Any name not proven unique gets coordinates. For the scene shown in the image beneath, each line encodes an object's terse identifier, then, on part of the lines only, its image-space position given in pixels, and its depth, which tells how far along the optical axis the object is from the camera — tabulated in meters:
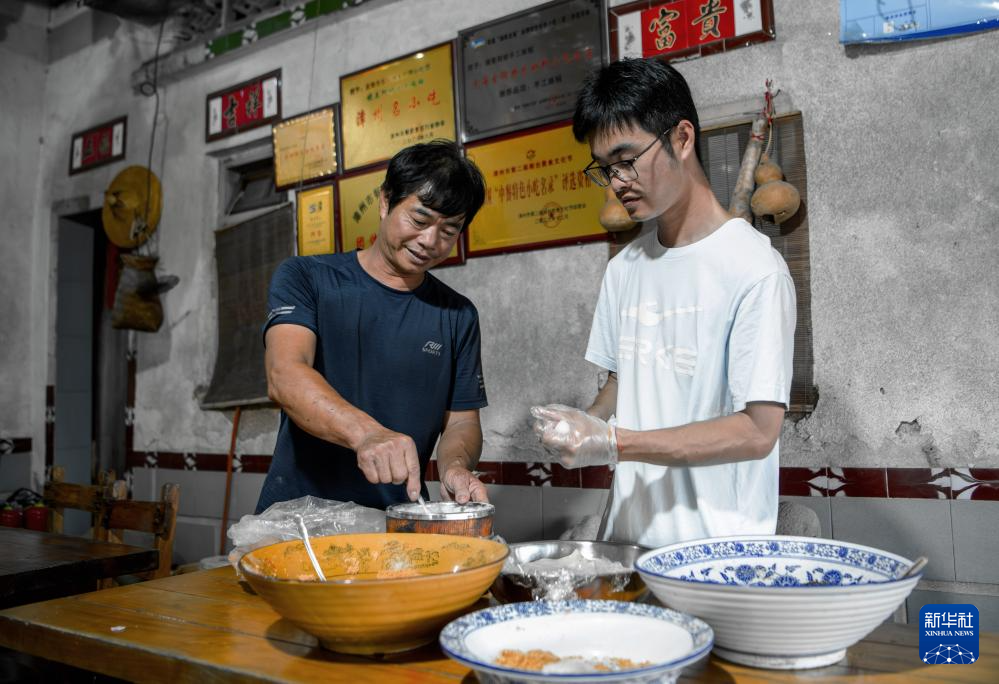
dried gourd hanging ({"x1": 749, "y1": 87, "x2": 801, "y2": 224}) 2.55
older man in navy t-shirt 1.99
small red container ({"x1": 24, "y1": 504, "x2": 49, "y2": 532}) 4.44
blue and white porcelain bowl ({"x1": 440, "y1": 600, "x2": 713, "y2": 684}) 0.88
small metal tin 1.35
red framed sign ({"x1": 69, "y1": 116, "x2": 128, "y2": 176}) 5.04
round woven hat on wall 4.76
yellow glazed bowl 1.00
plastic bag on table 1.56
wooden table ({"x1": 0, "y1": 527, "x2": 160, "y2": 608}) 2.14
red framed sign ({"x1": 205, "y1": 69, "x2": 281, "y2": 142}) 4.21
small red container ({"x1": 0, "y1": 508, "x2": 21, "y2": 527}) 4.39
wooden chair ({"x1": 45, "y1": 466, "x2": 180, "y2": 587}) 2.76
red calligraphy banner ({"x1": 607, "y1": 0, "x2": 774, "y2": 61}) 2.78
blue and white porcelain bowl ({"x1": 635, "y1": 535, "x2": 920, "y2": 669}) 0.93
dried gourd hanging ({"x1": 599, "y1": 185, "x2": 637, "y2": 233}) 2.89
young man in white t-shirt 1.48
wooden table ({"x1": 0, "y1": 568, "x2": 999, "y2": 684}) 1.01
